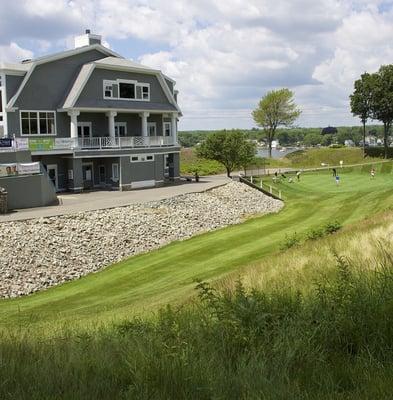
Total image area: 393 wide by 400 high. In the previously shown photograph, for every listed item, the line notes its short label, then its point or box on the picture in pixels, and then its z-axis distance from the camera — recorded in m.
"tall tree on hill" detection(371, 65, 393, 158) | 81.44
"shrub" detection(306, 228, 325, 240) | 20.55
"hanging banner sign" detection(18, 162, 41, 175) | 30.87
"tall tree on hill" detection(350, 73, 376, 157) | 83.12
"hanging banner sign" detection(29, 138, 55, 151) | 36.62
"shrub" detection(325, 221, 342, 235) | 21.33
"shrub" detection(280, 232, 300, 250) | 20.24
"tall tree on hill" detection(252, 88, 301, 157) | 100.25
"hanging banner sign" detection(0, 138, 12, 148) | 32.66
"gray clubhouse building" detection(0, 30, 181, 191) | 37.88
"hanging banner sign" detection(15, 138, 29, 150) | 33.62
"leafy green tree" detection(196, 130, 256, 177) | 54.38
